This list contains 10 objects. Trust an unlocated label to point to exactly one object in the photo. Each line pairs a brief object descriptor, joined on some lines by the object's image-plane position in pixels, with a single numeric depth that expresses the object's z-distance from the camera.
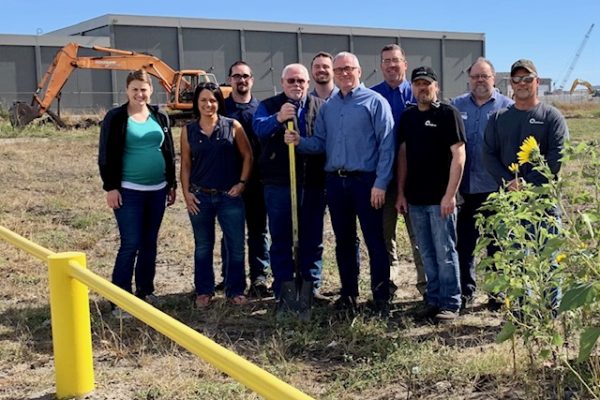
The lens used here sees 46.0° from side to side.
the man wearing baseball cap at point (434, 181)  5.19
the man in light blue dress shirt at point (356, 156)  5.36
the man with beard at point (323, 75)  5.78
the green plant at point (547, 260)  3.15
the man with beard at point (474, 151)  5.57
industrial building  41.12
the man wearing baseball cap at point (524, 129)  4.89
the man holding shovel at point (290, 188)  5.67
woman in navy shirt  5.85
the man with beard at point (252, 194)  6.24
